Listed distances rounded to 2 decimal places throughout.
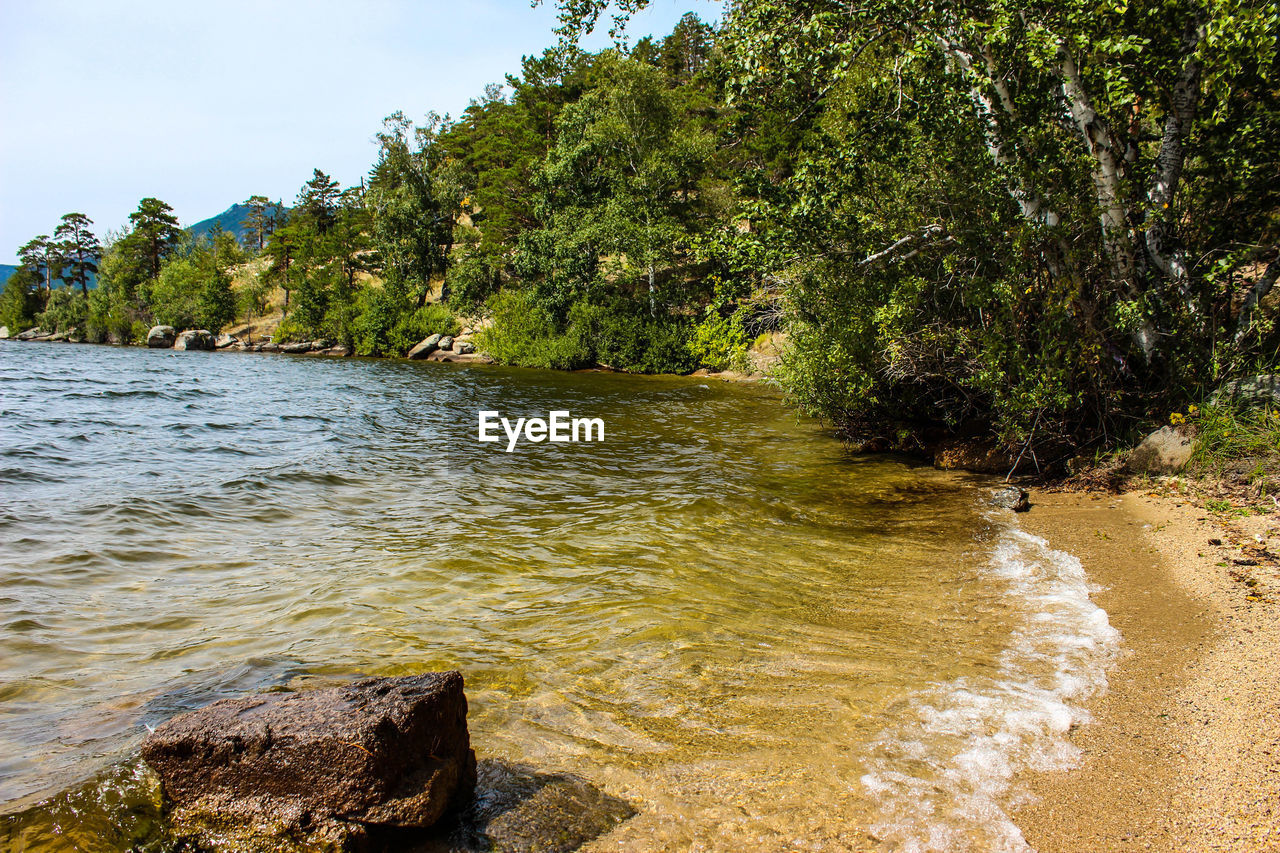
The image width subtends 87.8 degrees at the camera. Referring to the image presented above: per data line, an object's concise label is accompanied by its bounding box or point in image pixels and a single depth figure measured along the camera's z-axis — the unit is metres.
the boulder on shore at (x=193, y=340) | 64.81
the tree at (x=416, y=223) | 59.06
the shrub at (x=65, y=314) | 76.69
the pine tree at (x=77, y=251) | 92.19
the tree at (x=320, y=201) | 78.94
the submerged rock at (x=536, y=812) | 2.98
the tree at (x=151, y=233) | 85.69
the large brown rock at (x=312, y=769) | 2.81
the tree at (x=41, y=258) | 90.75
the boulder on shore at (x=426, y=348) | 52.47
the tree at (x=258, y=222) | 98.44
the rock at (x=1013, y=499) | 9.04
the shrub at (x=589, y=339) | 40.75
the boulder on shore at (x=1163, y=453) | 8.42
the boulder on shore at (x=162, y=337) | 65.75
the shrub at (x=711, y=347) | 35.28
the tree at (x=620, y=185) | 39.00
